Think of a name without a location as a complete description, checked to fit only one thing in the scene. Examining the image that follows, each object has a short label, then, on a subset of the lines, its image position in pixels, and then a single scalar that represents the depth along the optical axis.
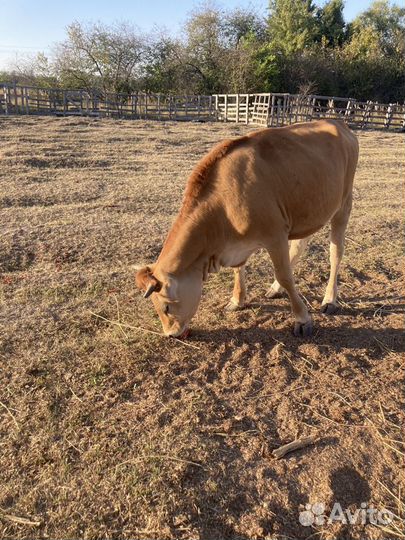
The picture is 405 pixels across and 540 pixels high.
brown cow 3.96
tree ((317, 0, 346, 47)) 49.28
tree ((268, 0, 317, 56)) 45.22
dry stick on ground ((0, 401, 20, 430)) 3.29
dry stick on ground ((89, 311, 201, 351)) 4.31
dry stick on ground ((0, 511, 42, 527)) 2.59
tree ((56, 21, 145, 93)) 42.12
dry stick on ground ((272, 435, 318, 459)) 3.08
